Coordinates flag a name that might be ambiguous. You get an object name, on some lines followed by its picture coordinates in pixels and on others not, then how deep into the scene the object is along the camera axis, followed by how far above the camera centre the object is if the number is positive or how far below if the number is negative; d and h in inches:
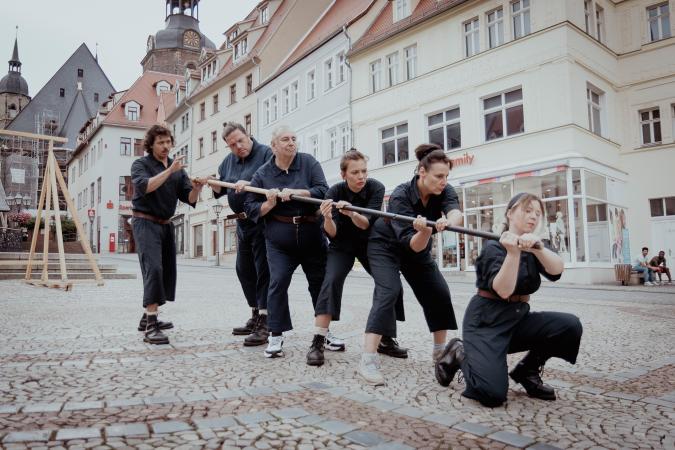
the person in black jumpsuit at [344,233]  176.6 +10.2
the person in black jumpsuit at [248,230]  215.3 +14.5
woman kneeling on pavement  130.4 -14.9
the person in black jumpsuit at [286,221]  186.9 +15.4
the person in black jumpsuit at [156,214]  213.9 +21.7
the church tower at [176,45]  2498.8 +984.5
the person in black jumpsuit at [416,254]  159.0 +3.0
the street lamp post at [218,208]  1173.7 +126.1
